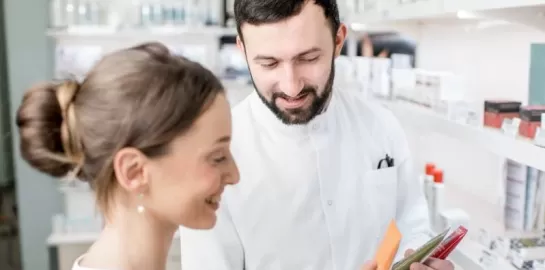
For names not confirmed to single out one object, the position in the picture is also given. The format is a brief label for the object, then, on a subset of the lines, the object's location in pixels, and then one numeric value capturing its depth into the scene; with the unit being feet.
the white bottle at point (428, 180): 5.86
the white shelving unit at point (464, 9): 3.86
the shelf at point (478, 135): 3.72
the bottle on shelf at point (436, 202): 5.65
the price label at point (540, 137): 3.67
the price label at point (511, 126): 4.13
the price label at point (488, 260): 4.49
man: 4.09
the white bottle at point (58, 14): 9.00
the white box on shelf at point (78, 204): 9.55
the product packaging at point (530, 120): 3.92
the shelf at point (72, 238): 9.16
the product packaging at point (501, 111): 4.42
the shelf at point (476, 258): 4.43
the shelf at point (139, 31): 8.98
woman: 2.73
